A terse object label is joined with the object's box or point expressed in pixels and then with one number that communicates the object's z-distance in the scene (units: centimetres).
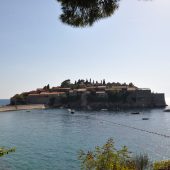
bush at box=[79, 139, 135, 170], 1097
